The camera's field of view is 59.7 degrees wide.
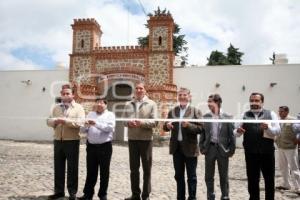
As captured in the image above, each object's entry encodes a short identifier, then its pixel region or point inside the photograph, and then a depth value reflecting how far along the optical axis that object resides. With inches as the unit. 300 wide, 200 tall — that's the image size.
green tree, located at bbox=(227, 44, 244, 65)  832.3
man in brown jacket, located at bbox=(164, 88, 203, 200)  130.9
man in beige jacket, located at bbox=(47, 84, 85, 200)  137.8
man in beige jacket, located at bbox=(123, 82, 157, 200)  136.2
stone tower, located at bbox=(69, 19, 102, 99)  501.7
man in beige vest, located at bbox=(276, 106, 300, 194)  167.4
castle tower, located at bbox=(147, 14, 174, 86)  476.3
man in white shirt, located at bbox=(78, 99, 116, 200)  135.4
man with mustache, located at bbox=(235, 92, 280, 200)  125.0
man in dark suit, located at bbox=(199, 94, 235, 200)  128.7
